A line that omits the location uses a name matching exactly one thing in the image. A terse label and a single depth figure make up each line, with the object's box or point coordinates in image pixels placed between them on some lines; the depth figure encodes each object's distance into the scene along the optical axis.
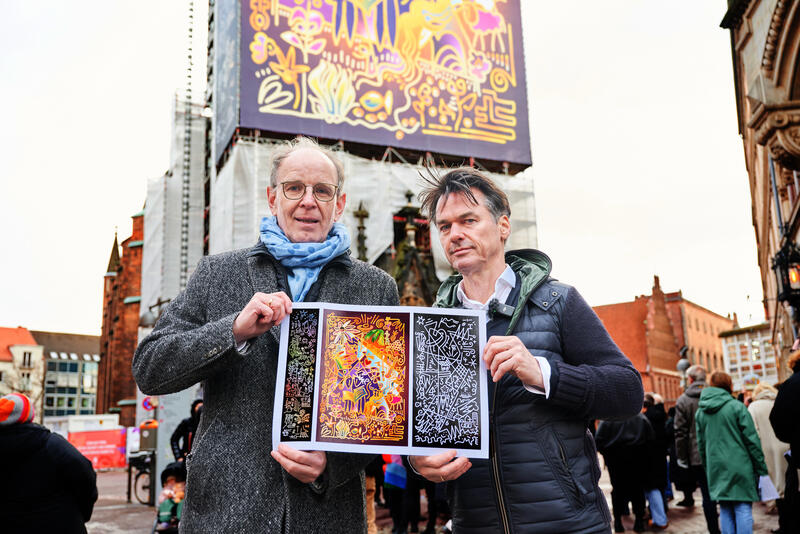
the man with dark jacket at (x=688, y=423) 8.05
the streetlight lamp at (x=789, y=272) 11.73
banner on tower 21.62
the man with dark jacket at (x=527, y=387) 2.06
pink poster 30.05
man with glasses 1.89
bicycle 14.42
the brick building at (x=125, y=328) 32.19
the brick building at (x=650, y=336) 51.38
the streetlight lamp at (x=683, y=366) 17.99
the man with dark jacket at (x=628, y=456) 8.11
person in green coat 6.02
